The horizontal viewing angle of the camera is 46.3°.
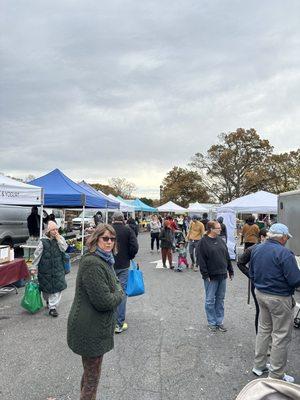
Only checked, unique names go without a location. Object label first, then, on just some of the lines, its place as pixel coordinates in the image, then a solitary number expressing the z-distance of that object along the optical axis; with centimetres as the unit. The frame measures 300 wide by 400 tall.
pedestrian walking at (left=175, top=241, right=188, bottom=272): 1119
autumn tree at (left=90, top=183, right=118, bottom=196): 7291
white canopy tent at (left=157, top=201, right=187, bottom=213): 2919
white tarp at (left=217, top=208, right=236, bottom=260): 1372
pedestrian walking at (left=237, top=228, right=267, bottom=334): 471
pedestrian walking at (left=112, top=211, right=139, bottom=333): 534
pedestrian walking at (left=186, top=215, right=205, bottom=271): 1133
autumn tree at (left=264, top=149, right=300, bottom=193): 4178
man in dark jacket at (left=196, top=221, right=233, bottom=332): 535
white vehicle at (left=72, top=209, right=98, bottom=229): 2770
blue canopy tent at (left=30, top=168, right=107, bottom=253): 1234
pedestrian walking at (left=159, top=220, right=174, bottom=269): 1131
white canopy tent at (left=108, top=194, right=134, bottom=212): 2052
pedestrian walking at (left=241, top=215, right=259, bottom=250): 1182
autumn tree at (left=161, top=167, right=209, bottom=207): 5384
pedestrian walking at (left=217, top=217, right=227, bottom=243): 1218
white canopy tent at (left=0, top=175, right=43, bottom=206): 816
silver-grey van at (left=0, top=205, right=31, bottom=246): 1310
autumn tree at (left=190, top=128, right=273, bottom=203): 4467
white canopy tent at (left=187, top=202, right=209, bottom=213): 3126
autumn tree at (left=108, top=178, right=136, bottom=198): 7783
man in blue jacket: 367
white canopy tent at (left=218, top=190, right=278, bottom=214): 1486
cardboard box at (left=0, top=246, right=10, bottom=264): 715
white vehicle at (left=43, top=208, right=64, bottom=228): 2154
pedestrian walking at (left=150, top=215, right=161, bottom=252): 1719
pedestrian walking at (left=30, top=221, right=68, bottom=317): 600
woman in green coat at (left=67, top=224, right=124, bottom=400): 283
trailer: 584
